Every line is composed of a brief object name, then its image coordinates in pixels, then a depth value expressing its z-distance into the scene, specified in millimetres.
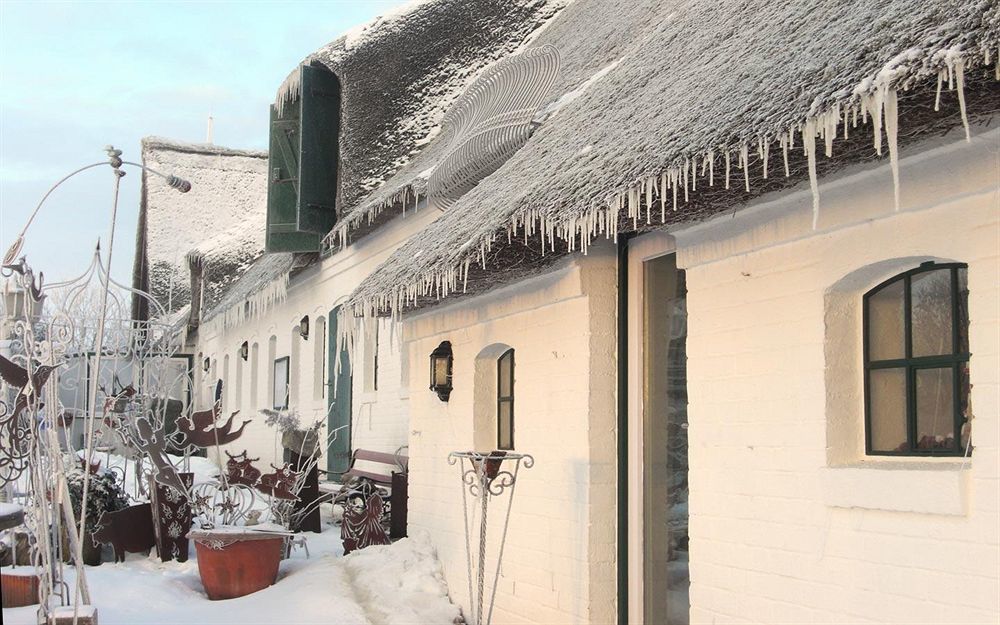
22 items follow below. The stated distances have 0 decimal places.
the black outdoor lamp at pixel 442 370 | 8039
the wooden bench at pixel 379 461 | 10570
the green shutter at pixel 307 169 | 13758
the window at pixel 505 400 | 7516
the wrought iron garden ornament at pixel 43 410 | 6270
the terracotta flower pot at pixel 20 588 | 7410
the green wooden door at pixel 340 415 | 13289
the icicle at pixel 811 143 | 3477
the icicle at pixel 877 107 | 3213
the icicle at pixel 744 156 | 3755
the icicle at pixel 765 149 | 3643
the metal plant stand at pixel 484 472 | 5859
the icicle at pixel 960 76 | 3000
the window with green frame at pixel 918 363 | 3883
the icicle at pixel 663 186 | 4167
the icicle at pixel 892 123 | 3237
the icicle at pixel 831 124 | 3389
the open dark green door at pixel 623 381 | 6043
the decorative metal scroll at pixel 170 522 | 9133
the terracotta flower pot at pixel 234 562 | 8039
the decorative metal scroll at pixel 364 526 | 8734
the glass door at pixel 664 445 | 5785
